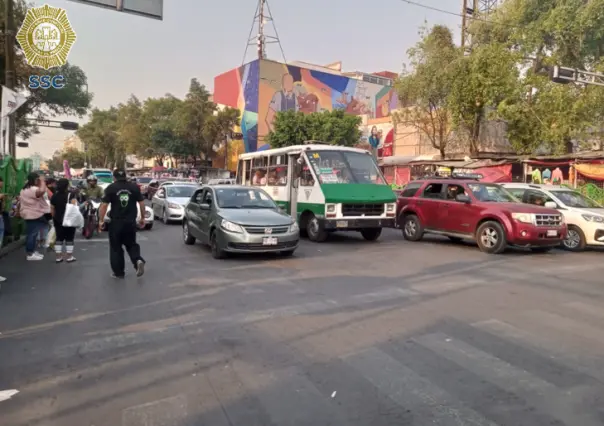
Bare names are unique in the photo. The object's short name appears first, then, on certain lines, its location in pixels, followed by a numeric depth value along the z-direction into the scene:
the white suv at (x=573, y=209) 12.64
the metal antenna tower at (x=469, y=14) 31.90
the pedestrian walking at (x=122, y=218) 8.24
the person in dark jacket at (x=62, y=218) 9.65
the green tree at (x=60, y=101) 31.73
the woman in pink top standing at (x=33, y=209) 10.00
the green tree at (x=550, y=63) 25.55
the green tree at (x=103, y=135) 80.55
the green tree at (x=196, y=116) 52.72
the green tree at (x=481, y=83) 26.34
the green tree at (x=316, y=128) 41.19
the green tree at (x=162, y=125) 55.53
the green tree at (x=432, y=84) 28.45
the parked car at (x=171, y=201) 17.88
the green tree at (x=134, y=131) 63.75
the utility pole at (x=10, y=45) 13.92
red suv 11.48
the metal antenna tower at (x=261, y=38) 51.93
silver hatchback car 9.95
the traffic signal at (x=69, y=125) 25.43
